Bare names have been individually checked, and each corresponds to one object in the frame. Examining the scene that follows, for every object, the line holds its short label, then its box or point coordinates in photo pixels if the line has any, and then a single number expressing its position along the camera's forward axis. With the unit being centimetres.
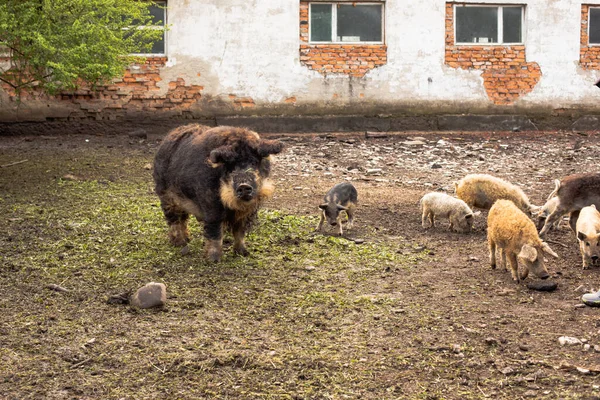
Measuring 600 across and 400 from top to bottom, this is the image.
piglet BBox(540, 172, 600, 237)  839
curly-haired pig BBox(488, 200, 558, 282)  676
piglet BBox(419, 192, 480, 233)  880
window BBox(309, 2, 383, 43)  1666
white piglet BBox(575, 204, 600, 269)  732
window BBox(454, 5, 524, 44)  1706
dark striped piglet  866
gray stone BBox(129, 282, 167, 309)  611
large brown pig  713
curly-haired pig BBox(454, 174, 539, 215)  927
